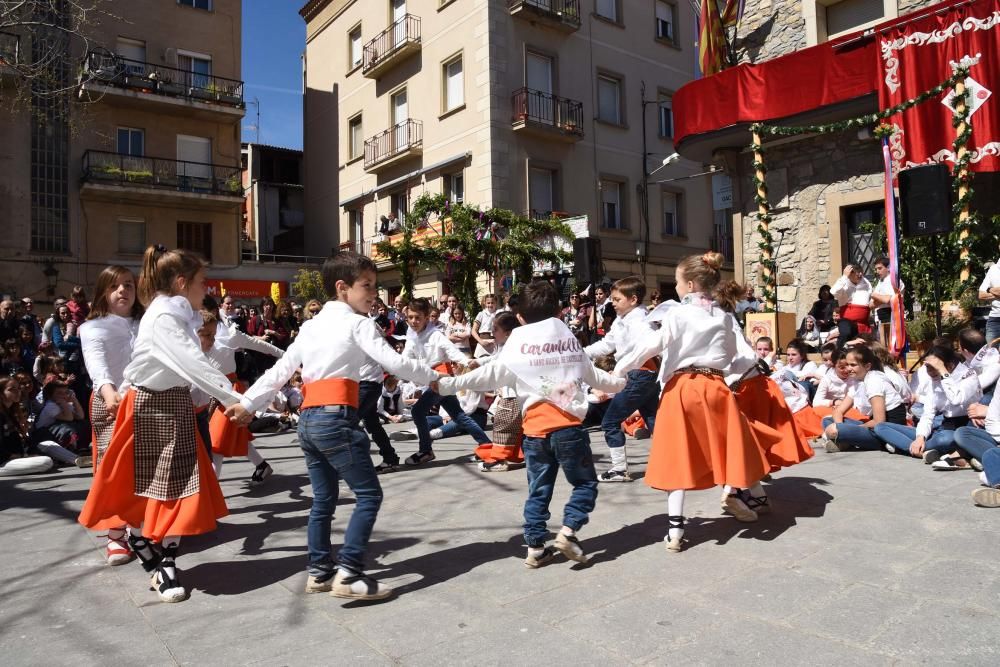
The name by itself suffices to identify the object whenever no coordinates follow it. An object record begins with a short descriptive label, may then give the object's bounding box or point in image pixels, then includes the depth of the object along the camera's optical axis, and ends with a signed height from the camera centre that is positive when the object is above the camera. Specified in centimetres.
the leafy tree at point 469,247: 1964 +265
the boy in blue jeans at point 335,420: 395 -35
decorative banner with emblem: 1243 +450
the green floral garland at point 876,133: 1198 +333
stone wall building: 1462 +350
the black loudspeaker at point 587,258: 1382 +161
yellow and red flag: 1645 +658
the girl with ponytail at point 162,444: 410 -49
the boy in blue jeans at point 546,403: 440 -32
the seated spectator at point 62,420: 907 -76
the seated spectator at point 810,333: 1364 +17
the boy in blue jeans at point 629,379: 681 -32
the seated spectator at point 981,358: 655 -17
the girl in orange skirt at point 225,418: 625 -52
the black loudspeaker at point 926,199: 1012 +189
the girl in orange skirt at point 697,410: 473 -42
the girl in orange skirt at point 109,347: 473 +7
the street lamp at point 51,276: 2520 +274
